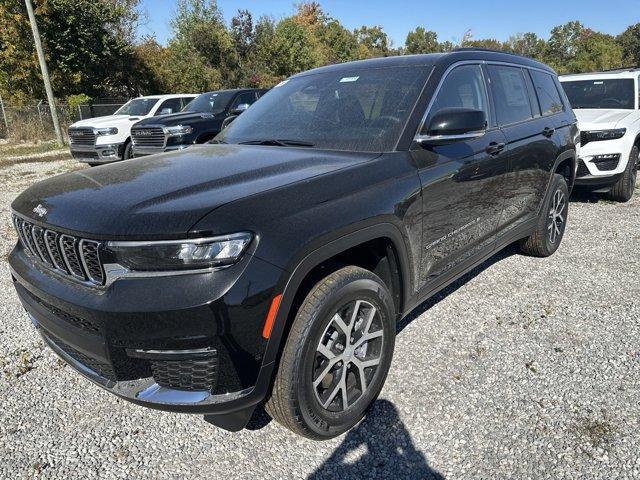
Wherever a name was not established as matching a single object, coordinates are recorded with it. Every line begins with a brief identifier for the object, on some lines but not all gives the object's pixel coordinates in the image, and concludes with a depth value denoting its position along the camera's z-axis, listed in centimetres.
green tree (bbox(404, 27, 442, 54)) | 7024
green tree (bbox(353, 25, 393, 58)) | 6996
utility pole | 1591
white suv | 634
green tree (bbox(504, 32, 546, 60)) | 6456
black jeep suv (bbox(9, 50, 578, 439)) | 185
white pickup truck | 1089
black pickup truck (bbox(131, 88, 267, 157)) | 903
